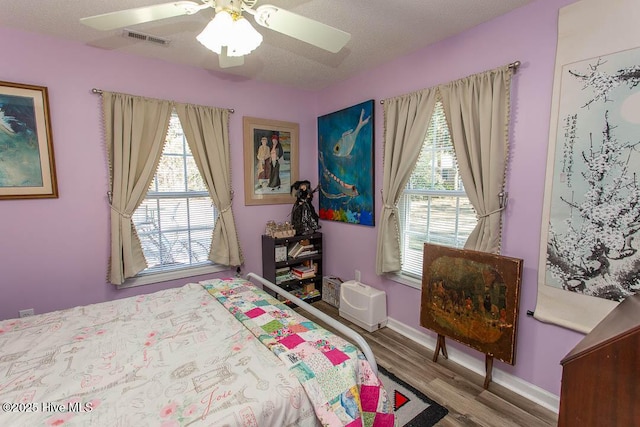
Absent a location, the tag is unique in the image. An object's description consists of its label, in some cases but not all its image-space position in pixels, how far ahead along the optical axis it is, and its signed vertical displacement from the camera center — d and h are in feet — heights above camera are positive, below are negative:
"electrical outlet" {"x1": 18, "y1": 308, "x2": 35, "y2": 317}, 7.43 -3.25
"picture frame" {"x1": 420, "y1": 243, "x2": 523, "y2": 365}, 6.08 -2.56
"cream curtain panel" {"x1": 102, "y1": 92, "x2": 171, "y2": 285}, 8.08 +0.65
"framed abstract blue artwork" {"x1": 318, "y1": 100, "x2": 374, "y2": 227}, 9.78 +0.72
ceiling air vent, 7.06 +3.67
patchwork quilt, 3.91 -2.65
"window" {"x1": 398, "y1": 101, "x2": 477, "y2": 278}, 7.72 -0.52
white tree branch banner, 5.00 +0.30
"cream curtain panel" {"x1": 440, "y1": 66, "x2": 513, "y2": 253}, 6.50 +0.98
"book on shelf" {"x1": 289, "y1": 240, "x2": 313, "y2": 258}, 11.31 -2.46
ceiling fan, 4.18 +2.43
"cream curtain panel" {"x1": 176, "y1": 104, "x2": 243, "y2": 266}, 9.27 +0.75
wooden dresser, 3.12 -2.18
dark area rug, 5.80 -4.64
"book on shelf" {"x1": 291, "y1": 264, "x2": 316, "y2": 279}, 11.39 -3.39
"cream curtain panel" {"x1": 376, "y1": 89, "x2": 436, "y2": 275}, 8.05 +0.92
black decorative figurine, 11.43 -0.98
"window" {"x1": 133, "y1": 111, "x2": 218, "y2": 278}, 9.05 -0.94
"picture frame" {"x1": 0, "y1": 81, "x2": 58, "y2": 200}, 6.98 +1.00
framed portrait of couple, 10.55 +0.89
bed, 3.49 -2.66
